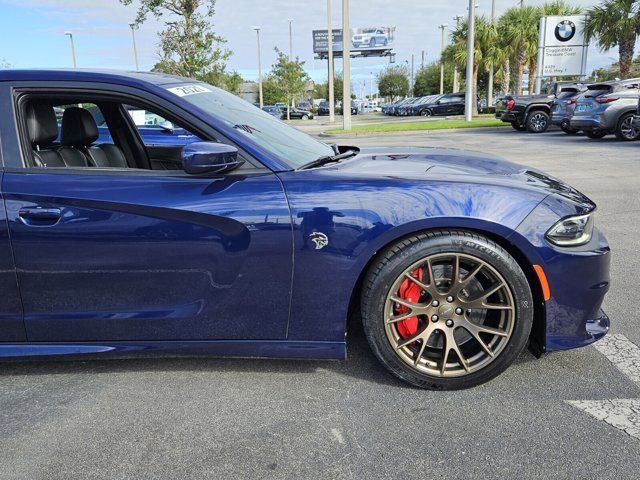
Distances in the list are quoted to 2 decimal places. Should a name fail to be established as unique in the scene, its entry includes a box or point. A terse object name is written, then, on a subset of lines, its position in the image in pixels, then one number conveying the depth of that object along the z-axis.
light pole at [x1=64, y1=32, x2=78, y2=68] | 47.97
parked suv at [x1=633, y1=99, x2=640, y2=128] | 13.15
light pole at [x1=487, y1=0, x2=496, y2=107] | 36.83
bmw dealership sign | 26.45
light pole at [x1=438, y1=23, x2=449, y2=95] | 57.22
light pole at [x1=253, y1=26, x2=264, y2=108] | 52.25
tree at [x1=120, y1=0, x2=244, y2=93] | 22.22
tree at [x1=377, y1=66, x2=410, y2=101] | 84.50
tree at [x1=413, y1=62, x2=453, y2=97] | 68.19
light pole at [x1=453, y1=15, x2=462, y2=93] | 41.72
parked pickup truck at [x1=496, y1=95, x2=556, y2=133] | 18.91
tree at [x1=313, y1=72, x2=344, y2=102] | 83.72
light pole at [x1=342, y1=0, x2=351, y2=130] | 22.27
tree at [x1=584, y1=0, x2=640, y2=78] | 25.86
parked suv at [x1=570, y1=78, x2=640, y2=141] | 14.05
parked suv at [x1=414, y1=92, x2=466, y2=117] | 39.85
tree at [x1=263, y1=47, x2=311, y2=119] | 47.81
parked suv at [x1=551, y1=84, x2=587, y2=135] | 16.50
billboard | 93.94
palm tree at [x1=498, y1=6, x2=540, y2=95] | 35.09
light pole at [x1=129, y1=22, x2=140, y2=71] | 53.78
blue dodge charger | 2.53
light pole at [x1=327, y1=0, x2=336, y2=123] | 31.83
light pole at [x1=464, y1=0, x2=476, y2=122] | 23.08
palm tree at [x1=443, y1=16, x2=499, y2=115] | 37.25
